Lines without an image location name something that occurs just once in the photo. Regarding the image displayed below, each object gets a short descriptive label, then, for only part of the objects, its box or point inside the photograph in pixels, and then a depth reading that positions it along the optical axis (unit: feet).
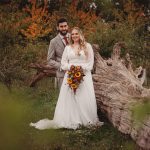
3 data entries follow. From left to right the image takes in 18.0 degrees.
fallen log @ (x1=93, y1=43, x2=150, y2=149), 20.07
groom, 28.27
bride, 26.61
